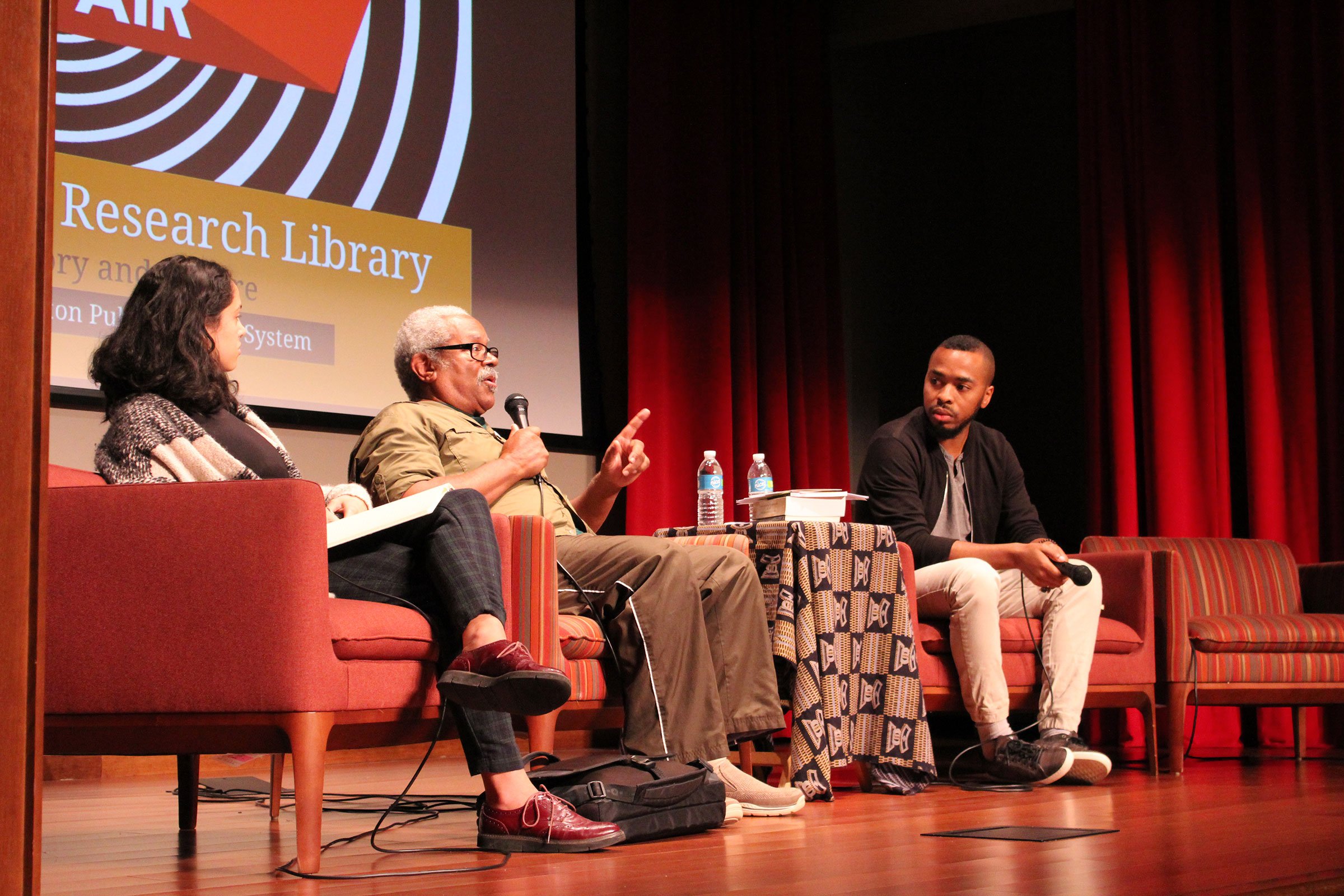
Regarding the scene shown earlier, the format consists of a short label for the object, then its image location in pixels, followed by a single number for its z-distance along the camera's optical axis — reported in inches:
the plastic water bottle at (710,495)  147.5
